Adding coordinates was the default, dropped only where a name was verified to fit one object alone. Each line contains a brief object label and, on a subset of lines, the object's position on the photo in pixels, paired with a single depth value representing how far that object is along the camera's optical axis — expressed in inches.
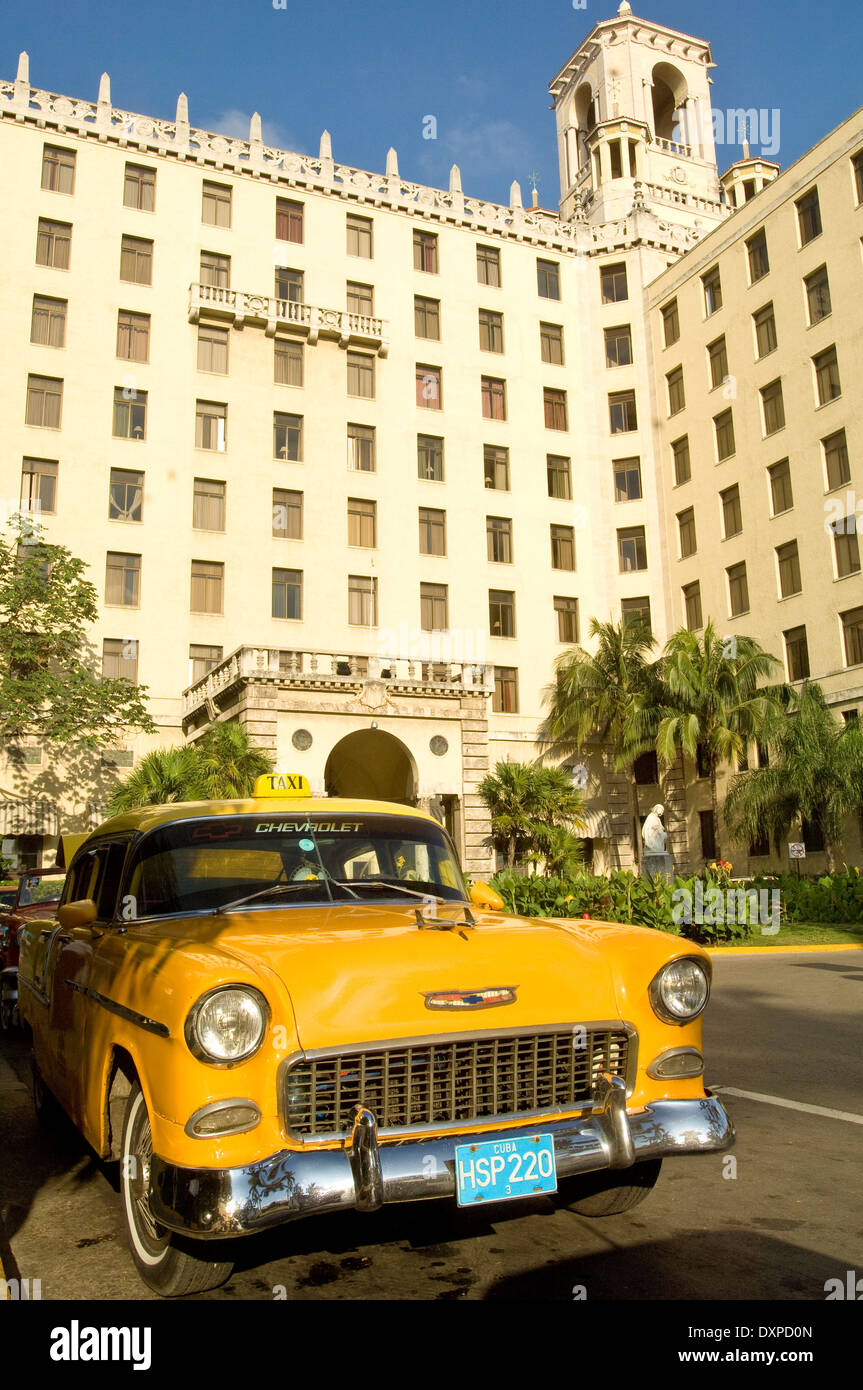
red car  350.6
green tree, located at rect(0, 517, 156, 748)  1039.6
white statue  738.8
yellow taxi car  122.0
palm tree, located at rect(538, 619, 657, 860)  1267.2
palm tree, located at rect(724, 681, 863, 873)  1044.5
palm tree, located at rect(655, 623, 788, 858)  1204.5
